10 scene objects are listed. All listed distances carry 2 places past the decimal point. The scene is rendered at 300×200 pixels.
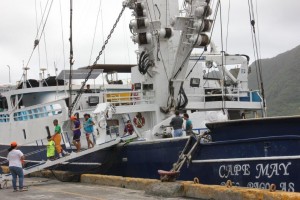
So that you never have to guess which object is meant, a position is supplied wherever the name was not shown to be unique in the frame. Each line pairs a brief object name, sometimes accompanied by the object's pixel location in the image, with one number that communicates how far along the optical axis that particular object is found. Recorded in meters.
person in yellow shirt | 15.07
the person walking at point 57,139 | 15.18
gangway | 14.75
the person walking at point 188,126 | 13.70
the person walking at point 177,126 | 14.00
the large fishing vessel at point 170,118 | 10.27
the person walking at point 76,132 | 15.13
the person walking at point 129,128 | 15.88
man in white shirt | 12.79
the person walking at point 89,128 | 15.30
